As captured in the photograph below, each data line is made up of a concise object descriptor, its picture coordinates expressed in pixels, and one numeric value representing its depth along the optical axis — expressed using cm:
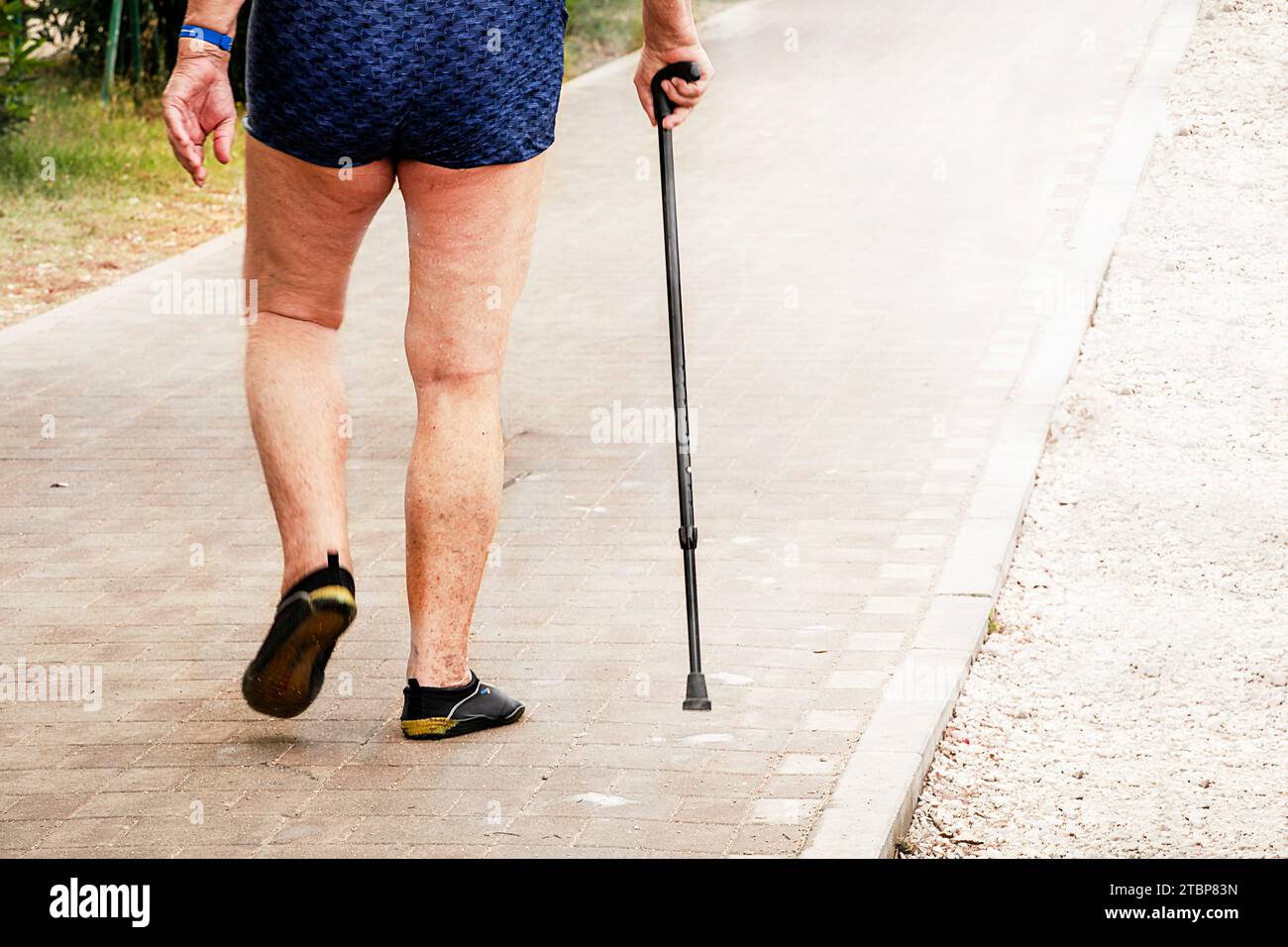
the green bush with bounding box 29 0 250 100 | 1416
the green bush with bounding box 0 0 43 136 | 1089
